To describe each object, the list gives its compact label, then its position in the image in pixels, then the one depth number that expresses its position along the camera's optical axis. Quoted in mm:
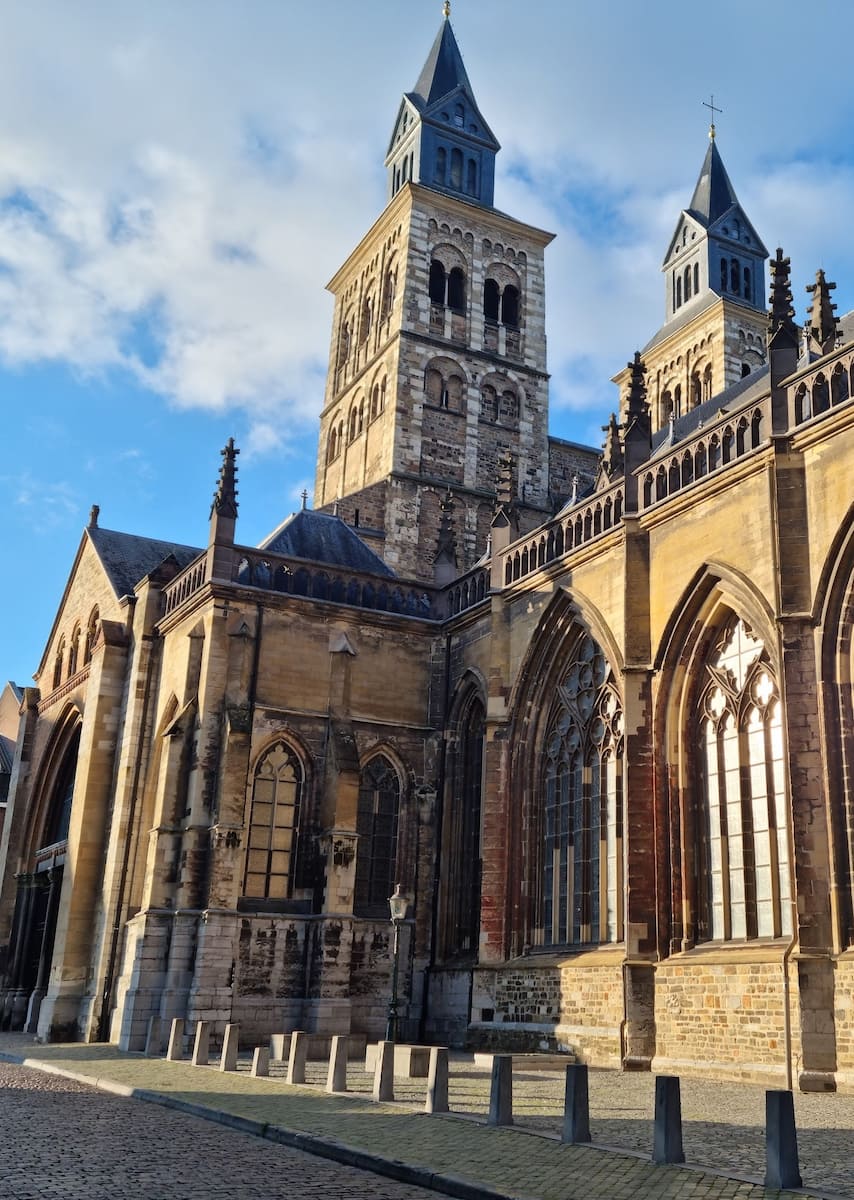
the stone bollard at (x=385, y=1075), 12734
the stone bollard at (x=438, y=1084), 11648
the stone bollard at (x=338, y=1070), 13617
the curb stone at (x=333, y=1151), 7844
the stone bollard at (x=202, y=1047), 17047
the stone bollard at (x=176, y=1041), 18500
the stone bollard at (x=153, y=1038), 19438
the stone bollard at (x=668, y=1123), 8602
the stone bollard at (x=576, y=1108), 9539
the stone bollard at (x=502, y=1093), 10625
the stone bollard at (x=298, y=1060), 14508
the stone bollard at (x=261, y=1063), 15180
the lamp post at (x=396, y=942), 16688
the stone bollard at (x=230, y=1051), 16031
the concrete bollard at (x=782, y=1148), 7660
